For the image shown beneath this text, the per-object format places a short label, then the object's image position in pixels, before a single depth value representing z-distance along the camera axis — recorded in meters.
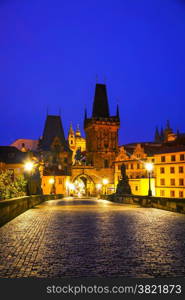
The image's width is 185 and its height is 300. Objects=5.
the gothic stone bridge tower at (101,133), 113.81
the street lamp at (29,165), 28.17
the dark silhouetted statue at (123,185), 50.62
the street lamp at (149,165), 30.84
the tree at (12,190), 29.60
